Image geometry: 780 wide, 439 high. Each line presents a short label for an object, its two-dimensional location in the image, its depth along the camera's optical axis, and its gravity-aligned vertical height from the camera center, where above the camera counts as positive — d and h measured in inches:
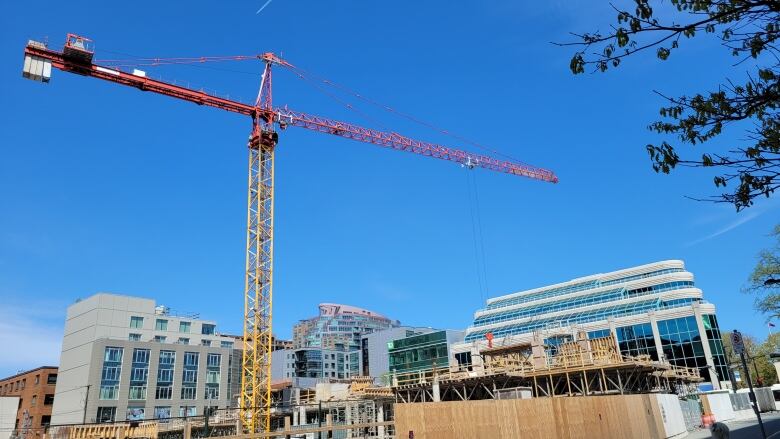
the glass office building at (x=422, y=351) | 3339.1 +347.7
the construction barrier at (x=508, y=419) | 785.6 -21.2
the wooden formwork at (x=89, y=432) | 1029.2 -6.9
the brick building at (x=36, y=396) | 3326.8 +209.4
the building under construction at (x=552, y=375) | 1323.8 +64.4
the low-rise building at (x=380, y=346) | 5115.7 +600.4
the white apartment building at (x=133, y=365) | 2942.9 +329.8
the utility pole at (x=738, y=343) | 628.0 +51.7
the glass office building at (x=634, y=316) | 2229.3 +379.5
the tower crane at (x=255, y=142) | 1956.2 +1174.6
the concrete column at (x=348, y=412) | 2018.9 +2.5
